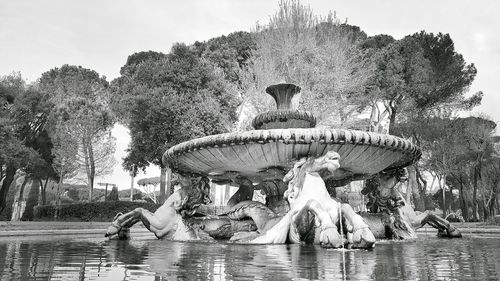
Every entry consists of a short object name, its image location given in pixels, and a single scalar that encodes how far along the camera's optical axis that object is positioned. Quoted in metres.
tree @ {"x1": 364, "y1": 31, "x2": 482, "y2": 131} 27.45
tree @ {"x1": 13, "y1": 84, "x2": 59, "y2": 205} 28.81
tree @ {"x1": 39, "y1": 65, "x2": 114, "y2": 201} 29.48
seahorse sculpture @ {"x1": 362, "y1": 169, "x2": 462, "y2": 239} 6.13
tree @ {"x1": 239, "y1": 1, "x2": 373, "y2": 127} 24.39
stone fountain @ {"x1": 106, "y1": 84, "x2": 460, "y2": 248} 4.54
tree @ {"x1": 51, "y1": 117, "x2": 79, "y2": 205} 29.16
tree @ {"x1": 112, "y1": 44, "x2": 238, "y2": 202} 24.98
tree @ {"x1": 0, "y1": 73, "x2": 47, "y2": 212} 24.97
